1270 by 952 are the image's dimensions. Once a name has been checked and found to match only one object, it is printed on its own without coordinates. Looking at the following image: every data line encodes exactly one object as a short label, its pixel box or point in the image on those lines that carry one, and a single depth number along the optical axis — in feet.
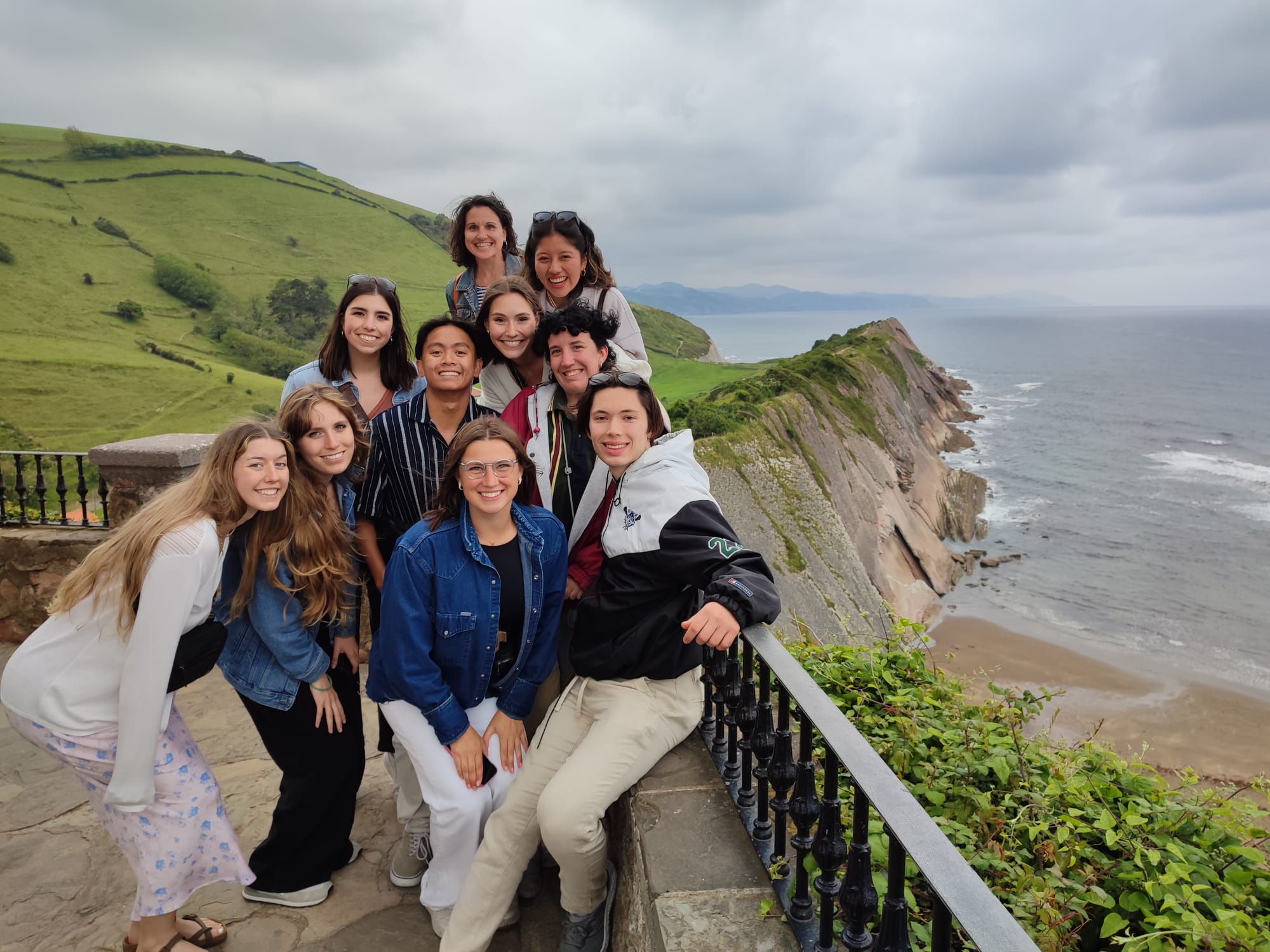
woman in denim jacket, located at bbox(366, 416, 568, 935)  9.92
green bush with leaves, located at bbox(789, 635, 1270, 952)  8.34
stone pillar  19.63
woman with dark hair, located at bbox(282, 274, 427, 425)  12.28
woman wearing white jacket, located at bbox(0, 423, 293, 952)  8.64
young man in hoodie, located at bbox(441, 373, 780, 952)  9.06
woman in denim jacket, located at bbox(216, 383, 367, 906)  10.27
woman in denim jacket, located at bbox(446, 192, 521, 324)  15.30
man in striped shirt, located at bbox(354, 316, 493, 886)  11.70
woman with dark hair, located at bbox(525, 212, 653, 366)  13.61
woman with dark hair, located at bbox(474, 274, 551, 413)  11.99
